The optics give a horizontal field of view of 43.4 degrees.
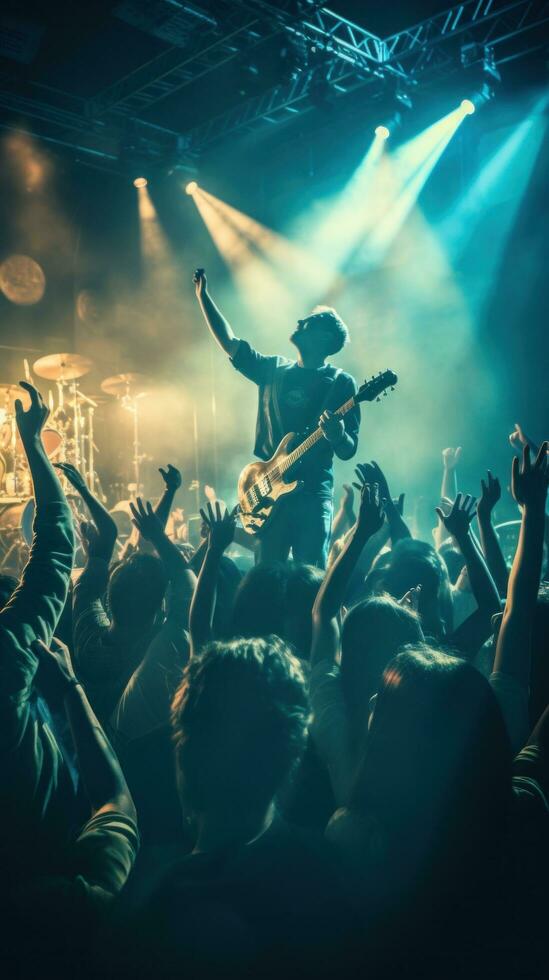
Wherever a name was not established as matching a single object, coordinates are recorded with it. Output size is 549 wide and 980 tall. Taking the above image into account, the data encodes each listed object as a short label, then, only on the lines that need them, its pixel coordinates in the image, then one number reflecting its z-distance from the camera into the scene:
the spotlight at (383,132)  8.53
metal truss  6.81
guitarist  4.31
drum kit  10.09
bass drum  9.86
